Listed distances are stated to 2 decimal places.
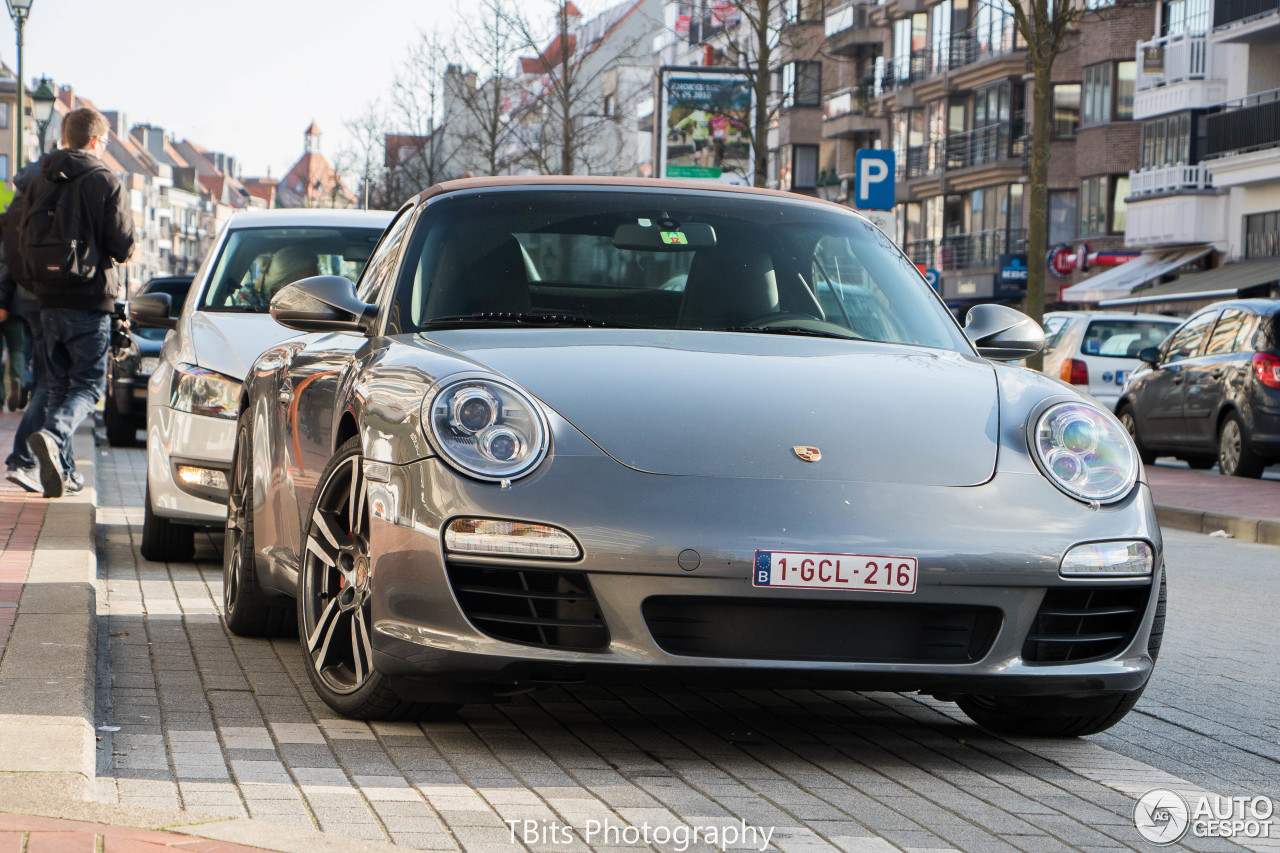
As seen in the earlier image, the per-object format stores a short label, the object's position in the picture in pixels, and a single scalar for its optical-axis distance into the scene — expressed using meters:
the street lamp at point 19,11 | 28.16
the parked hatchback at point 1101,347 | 23.28
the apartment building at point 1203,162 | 45.25
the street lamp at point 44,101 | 31.02
